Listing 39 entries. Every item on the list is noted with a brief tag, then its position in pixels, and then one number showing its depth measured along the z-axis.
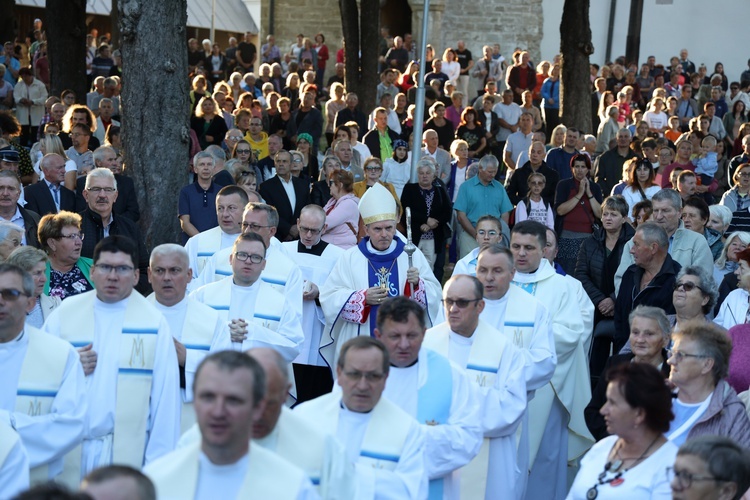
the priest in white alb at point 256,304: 7.19
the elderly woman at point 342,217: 10.30
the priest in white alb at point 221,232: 8.45
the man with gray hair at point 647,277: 7.89
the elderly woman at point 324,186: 11.90
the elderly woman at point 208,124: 15.02
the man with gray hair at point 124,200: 9.55
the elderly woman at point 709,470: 4.19
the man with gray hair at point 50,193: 9.43
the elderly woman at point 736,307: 7.37
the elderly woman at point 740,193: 11.22
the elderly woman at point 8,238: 7.03
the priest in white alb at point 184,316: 6.38
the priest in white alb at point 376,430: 4.70
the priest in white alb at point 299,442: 4.28
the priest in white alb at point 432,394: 5.39
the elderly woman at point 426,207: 12.02
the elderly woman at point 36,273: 6.24
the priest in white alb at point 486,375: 6.17
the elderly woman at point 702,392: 5.39
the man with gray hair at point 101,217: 8.25
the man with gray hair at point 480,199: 12.17
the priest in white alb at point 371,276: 8.08
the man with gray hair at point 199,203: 9.84
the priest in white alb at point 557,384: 7.83
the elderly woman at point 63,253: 6.95
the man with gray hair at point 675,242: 8.77
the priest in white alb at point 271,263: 7.88
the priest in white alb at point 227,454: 3.71
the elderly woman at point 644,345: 6.14
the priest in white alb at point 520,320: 6.85
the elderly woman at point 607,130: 17.33
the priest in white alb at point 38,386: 5.29
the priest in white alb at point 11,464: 4.48
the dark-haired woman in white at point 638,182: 11.91
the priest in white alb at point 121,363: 5.88
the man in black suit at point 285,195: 11.23
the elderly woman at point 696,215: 9.45
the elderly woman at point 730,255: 8.78
